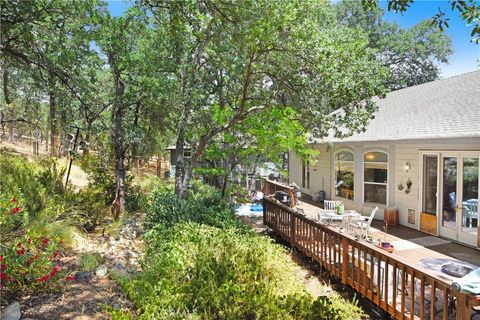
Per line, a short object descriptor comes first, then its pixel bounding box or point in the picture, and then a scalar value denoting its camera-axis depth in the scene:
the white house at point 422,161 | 7.59
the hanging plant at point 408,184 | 9.30
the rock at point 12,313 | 3.08
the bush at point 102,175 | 8.96
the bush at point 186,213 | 7.46
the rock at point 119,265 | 5.12
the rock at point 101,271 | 4.61
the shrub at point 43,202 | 5.07
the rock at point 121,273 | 4.61
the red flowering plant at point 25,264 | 3.34
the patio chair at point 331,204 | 10.65
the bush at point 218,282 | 3.38
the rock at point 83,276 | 4.33
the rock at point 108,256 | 5.44
